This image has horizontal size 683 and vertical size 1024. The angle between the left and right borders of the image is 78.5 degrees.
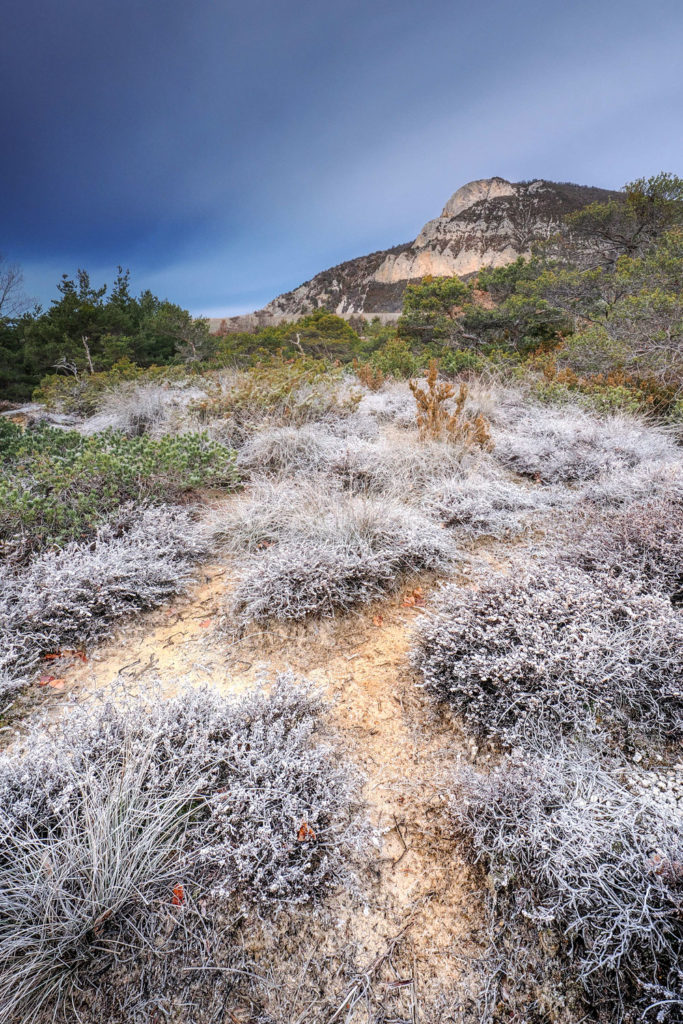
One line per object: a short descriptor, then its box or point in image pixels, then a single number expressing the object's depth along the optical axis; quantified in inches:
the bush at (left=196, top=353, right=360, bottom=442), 215.6
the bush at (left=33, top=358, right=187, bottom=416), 347.9
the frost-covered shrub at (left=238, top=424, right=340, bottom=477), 174.1
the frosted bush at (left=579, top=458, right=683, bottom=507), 138.5
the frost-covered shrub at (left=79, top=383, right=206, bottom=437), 251.3
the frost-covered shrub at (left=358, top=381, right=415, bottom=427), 241.1
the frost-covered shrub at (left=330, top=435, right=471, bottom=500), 157.2
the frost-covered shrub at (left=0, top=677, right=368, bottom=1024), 44.3
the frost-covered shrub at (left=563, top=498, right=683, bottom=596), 95.7
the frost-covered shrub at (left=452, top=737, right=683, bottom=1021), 42.2
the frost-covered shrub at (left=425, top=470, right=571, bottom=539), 132.1
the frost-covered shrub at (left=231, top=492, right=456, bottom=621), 98.2
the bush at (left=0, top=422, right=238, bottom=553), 120.6
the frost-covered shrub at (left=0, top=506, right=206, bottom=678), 88.8
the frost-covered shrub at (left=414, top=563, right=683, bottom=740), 68.9
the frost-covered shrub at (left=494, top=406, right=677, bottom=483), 171.0
